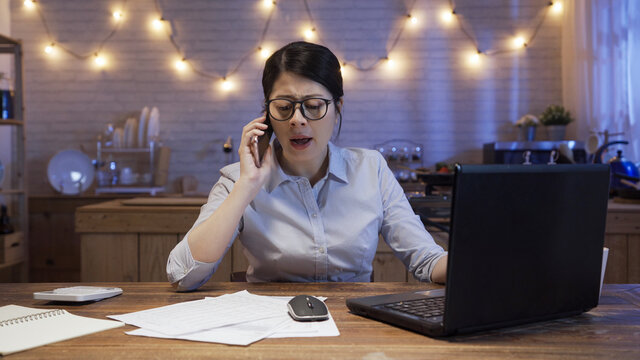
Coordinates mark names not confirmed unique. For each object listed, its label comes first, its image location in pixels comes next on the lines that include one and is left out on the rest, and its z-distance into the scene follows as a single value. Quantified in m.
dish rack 4.54
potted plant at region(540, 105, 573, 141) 4.44
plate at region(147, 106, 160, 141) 4.62
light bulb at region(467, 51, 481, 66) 4.88
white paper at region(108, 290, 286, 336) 0.97
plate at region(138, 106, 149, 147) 4.60
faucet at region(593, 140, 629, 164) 3.38
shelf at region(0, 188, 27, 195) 3.77
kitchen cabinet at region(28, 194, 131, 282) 4.50
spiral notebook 0.88
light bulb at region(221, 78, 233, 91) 4.95
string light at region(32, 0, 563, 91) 4.87
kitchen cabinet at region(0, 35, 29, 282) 3.86
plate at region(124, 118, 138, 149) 4.61
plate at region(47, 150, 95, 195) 4.65
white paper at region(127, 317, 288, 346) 0.90
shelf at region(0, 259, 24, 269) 3.76
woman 1.53
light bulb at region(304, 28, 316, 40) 4.92
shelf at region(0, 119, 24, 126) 3.78
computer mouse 1.00
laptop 0.82
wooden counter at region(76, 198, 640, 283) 2.61
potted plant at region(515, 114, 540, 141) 4.53
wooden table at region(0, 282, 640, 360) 0.83
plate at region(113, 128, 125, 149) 4.58
